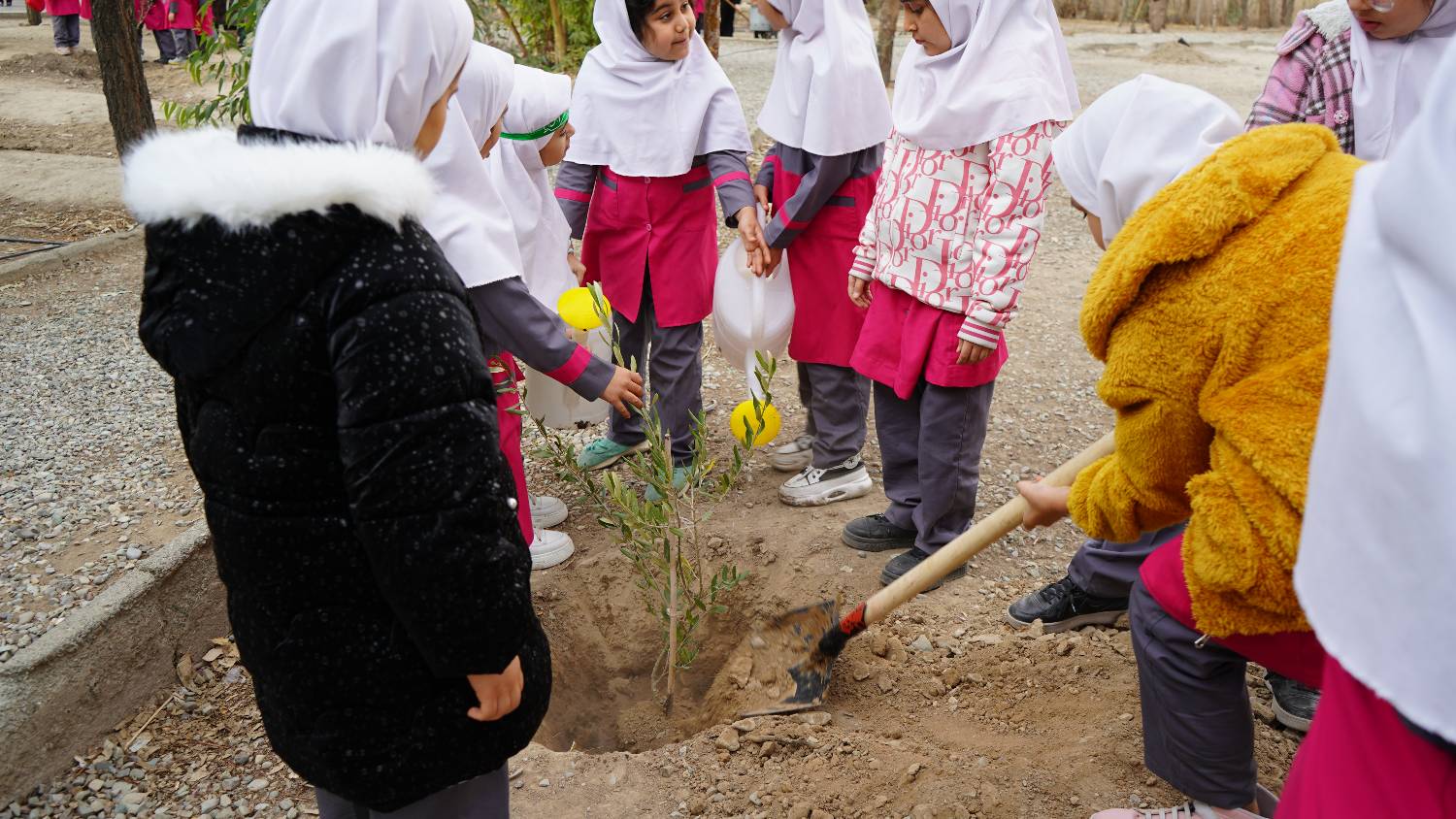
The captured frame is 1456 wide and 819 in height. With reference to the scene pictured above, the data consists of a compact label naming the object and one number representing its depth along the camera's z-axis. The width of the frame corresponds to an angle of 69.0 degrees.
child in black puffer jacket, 1.37
